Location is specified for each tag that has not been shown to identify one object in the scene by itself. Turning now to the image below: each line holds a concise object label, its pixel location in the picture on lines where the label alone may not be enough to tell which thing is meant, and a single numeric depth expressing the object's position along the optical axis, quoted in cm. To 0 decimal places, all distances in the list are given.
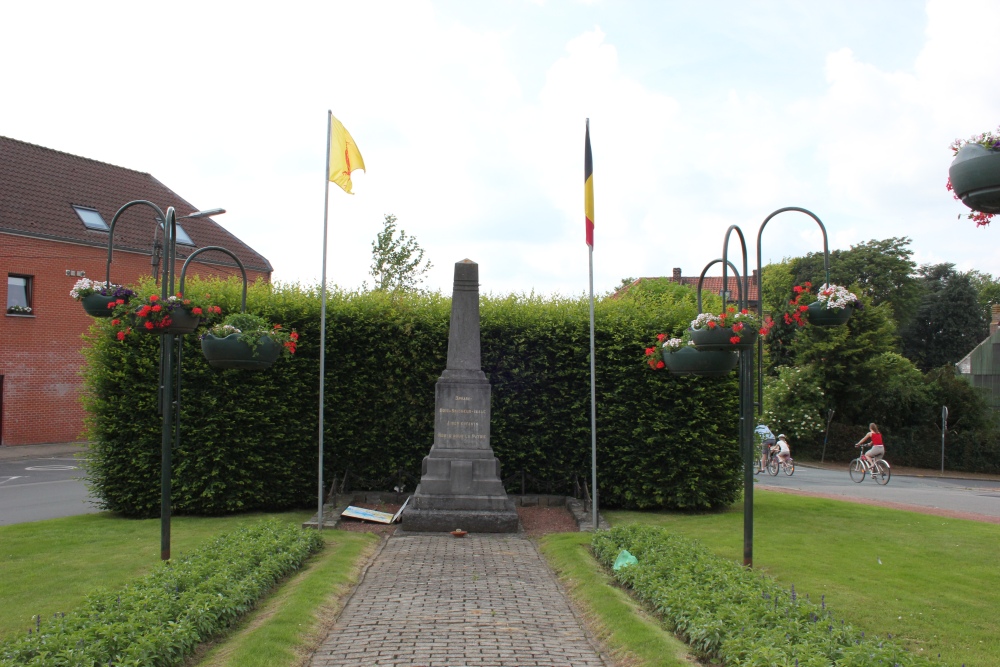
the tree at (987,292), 6894
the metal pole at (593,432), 1197
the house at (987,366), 4275
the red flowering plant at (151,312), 817
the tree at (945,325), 5884
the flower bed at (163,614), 527
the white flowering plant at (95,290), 836
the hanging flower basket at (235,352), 906
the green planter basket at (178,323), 828
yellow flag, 1260
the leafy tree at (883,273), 5378
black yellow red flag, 1259
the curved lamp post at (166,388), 841
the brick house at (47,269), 2931
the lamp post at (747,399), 848
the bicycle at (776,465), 2738
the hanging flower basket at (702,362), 905
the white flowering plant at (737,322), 820
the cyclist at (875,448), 2484
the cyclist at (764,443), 2642
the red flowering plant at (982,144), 454
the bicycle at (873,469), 2545
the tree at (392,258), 3888
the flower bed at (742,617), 527
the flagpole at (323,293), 1222
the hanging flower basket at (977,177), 455
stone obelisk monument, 1209
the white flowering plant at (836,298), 798
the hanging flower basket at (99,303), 836
